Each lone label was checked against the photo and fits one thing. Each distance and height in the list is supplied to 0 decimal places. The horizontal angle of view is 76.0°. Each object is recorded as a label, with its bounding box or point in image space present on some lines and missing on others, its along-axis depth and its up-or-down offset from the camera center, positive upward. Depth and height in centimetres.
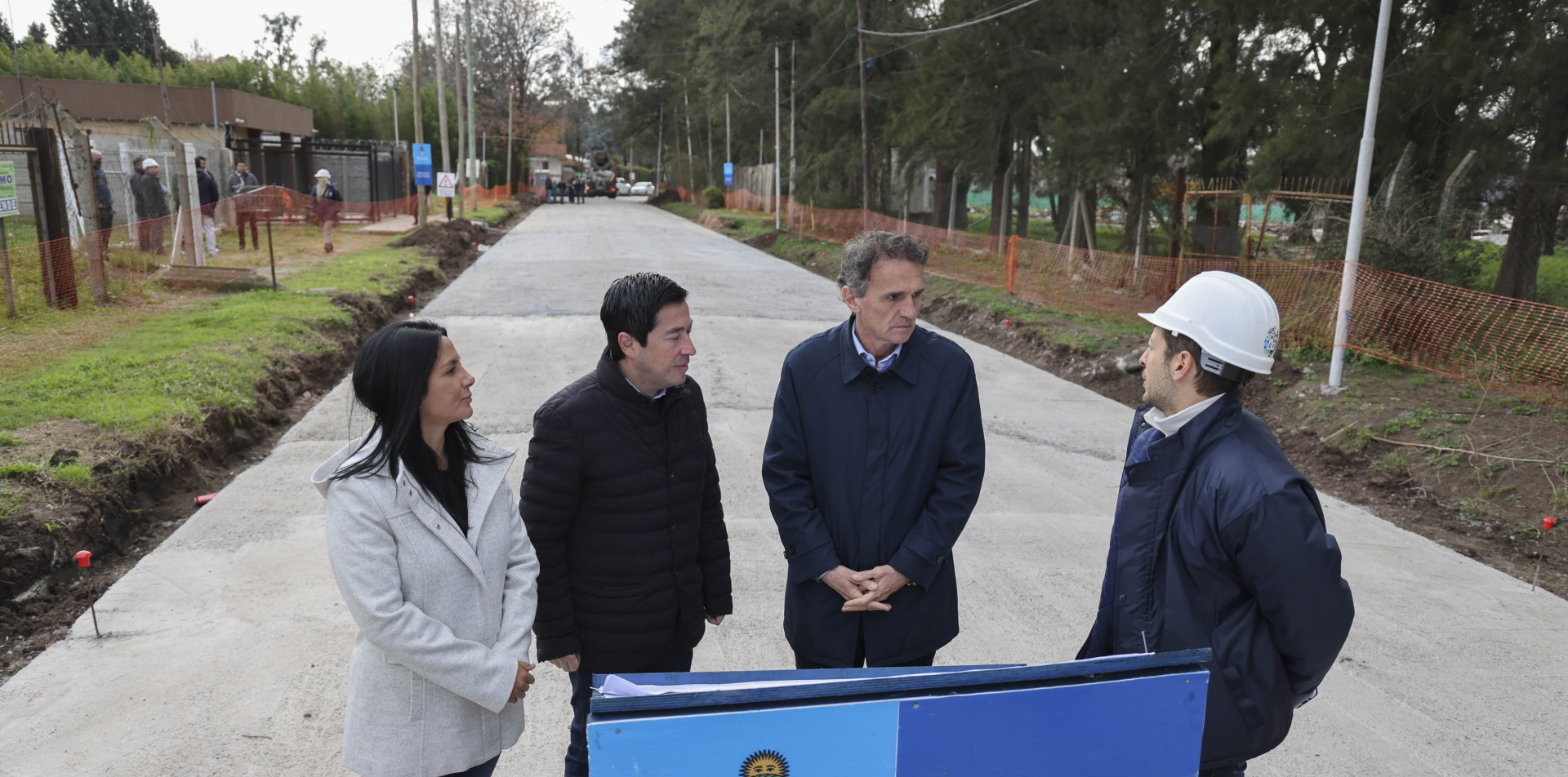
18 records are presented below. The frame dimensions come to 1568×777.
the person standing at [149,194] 1667 -24
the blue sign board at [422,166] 2683 +54
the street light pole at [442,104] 2984 +246
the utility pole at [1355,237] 887 -27
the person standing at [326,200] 2169 -36
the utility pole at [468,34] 3712 +555
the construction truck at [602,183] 7341 +54
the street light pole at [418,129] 2697 +163
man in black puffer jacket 272 -84
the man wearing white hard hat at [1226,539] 198 -67
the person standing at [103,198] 1527 -30
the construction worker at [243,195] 1942 -24
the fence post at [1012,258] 1684 -97
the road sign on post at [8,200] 1027 -24
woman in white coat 220 -86
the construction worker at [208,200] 1730 -35
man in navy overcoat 283 -76
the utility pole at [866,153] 2697 +116
